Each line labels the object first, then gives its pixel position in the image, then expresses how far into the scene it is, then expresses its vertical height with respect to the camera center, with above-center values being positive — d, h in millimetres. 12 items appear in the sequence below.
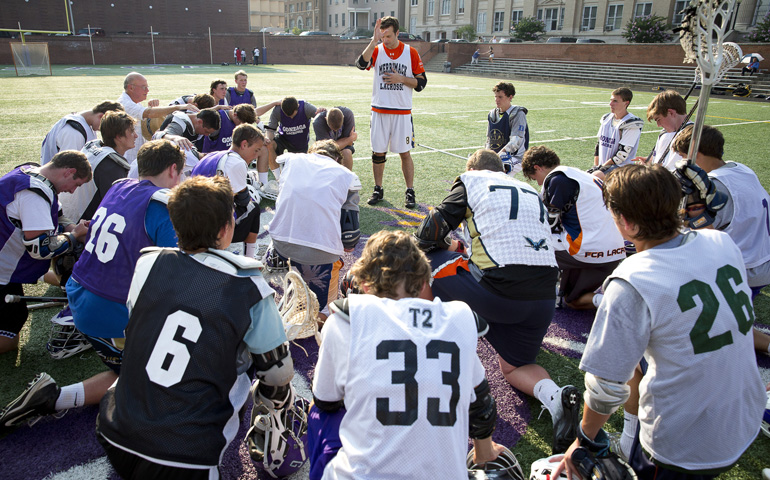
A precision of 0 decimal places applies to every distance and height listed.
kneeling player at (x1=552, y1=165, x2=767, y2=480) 2037 -1031
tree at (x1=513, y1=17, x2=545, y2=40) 51625 +5236
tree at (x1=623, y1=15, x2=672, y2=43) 40781 +4305
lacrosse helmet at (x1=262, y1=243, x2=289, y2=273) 4897 -1767
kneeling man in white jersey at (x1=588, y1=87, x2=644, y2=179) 6977 -697
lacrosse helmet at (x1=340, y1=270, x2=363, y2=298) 3615 -1542
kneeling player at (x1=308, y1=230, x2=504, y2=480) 1761 -1075
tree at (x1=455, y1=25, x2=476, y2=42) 56969 +5210
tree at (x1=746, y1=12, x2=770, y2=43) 33031 +3472
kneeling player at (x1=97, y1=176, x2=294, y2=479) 2053 -1136
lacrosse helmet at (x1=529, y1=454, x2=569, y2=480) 2605 -1969
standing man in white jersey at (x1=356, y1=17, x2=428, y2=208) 7688 -298
